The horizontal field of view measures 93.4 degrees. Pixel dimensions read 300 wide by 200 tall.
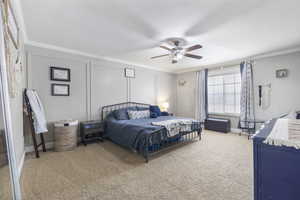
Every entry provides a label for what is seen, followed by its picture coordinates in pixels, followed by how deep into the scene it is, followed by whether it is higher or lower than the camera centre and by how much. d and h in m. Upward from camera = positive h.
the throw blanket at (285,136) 1.08 -0.35
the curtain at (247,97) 4.44 -0.02
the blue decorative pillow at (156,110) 4.92 -0.43
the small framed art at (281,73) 3.86 +0.64
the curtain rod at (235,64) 4.47 +1.12
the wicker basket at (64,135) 3.26 -0.85
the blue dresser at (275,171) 1.07 -0.60
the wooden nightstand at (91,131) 3.70 -0.87
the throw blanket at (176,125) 3.14 -0.67
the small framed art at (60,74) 3.53 +0.65
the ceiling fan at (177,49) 3.03 +1.10
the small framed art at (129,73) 4.97 +0.91
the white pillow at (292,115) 3.21 -0.45
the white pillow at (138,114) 4.36 -0.51
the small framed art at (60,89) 3.55 +0.25
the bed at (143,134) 2.76 -0.82
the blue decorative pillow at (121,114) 4.14 -0.48
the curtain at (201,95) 5.58 +0.08
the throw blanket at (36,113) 2.94 -0.29
